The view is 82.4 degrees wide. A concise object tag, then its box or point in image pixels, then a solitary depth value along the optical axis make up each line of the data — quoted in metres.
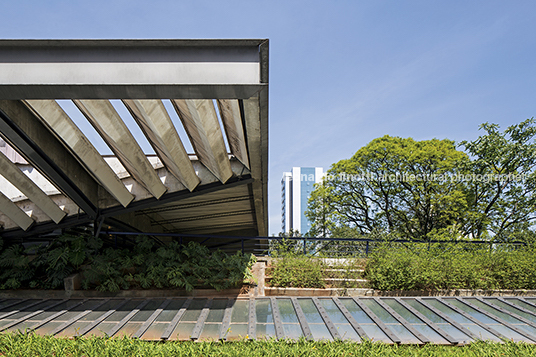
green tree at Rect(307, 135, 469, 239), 23.45
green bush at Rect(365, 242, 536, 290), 8.96
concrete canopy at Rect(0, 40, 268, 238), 5.11
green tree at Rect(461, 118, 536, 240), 21.12
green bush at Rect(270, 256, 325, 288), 9.01
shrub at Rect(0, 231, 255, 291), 8.44
